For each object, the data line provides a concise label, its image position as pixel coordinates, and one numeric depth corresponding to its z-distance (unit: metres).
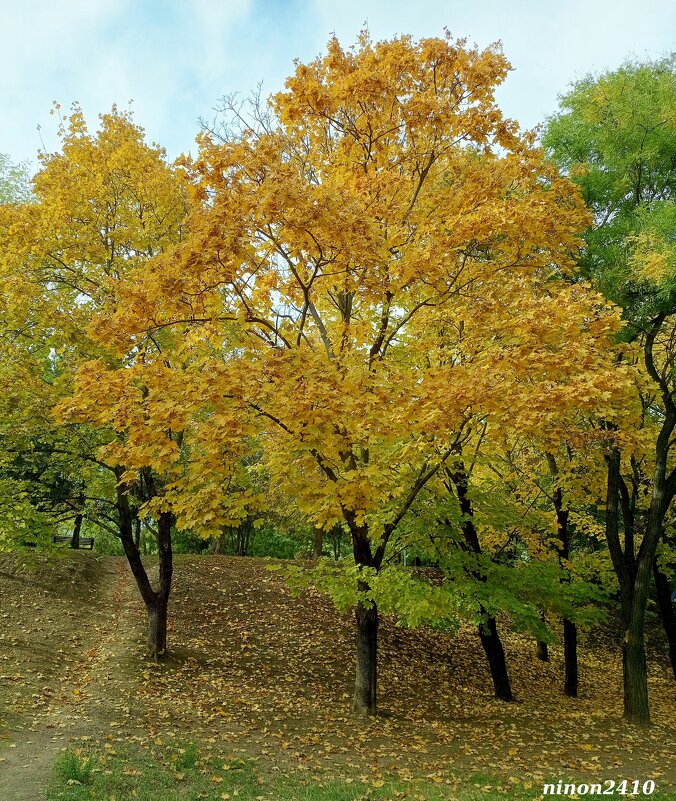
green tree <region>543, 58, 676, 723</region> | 9.34
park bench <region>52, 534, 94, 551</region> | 25.21
